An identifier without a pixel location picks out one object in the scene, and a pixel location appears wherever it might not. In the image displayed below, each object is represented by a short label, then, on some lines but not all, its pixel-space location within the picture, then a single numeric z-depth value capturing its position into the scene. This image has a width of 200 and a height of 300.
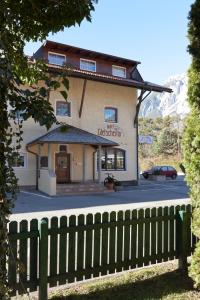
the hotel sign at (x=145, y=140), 23.15
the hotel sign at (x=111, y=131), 18.58
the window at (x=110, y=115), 18.82
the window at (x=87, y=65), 18.50
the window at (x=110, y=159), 18.89
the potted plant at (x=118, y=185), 17.46
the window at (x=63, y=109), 17.12
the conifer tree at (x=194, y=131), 3.77
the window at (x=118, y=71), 19.57
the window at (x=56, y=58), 17.41
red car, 25.90
